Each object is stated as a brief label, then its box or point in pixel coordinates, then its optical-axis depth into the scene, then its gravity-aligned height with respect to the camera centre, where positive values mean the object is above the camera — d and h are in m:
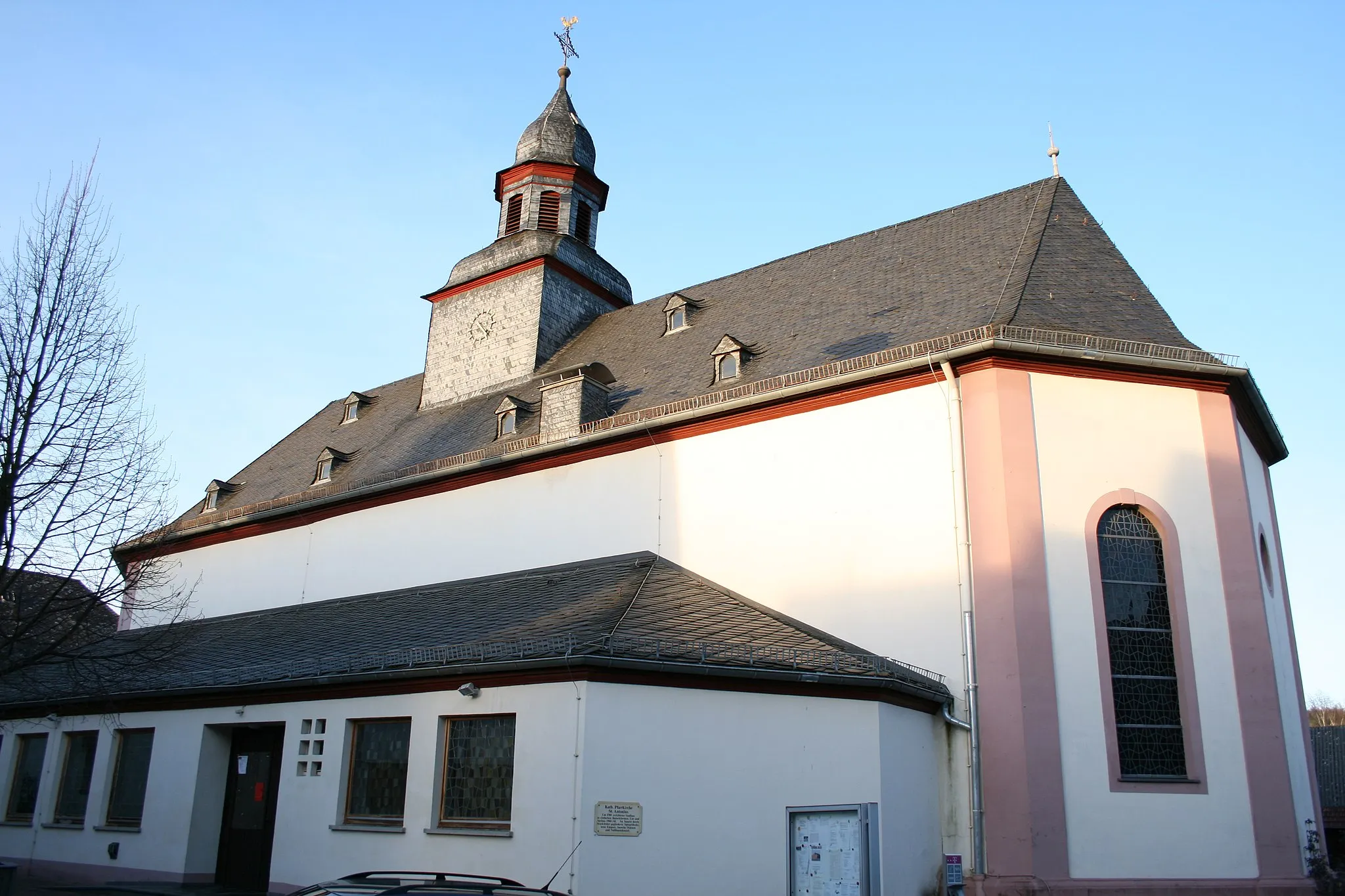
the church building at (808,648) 11.62 +1.65
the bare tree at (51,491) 12.62 +3.28
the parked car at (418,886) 7.02 -0.70
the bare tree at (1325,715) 73.12 +5.39
